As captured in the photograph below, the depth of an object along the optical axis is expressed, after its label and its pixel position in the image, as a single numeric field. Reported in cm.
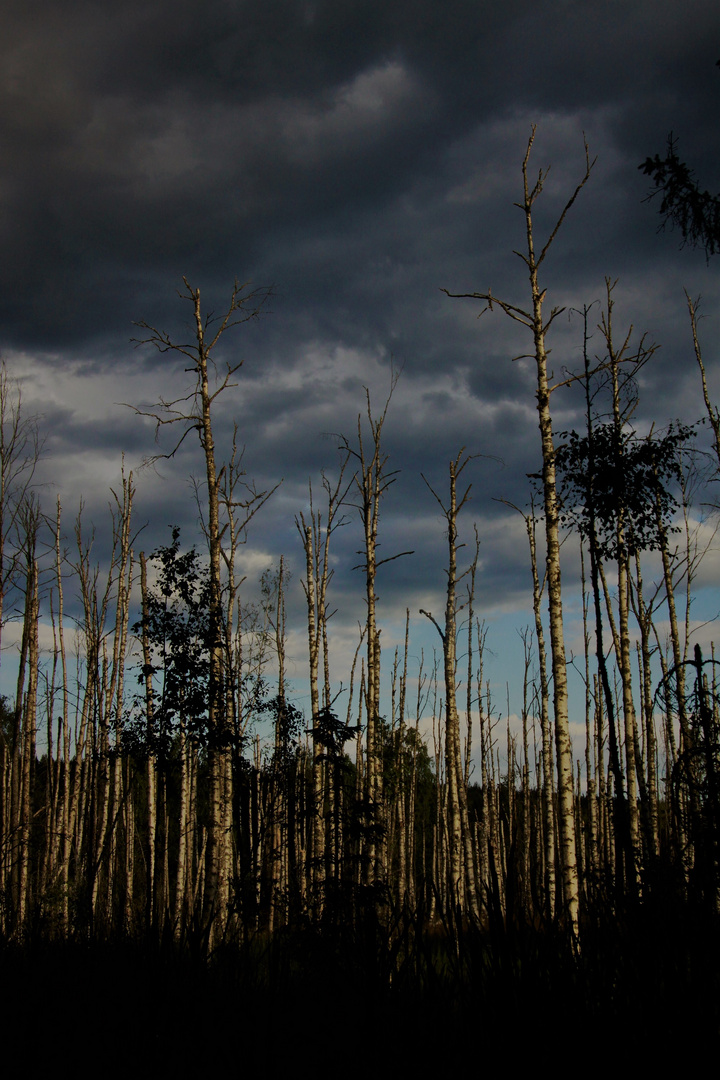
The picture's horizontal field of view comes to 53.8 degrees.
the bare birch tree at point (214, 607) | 1239
